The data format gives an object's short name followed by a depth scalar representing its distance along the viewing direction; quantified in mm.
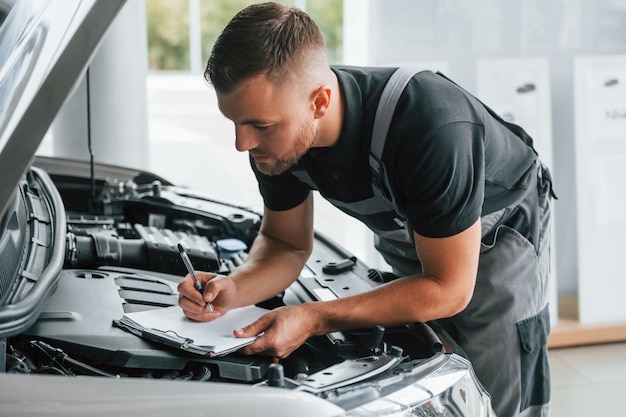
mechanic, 1598
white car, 1247
